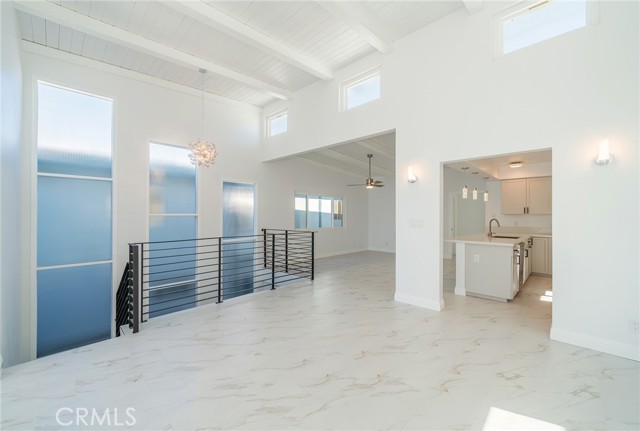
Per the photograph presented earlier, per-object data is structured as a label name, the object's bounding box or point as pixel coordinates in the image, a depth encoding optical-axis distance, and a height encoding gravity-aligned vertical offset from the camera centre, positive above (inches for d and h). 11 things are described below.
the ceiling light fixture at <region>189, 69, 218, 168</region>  174.1 +41.9
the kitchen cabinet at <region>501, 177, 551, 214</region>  246.6 +20.8
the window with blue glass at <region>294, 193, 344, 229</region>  341.7 +8.8
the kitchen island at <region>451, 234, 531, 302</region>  168.7 -32.1
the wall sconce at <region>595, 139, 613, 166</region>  104.3 +24.3
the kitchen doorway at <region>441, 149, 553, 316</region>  206.2 +6.8
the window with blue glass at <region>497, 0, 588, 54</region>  114.9 +88.6
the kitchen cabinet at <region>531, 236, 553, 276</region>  233.4 -33.4
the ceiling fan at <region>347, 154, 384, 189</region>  280.8 +35.9
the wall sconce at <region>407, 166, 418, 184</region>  161.7 +24.9
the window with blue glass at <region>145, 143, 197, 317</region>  217.5 +6.2
